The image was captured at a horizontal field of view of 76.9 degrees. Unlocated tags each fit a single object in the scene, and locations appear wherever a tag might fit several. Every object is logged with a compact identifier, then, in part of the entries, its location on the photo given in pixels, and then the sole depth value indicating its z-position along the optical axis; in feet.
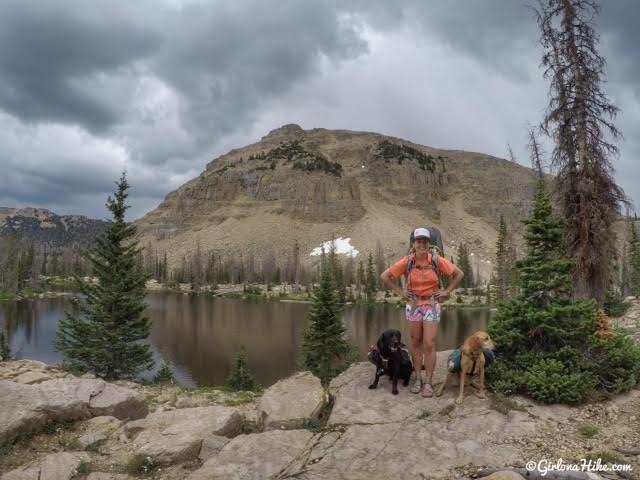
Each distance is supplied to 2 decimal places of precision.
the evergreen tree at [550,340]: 22.71
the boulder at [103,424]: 23.84
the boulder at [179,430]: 19.79
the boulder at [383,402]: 20.95
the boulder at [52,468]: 17.83
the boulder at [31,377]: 31.75
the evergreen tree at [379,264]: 394.11
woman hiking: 22.91
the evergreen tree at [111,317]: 61.11
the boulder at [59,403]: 22.08
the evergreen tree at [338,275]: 307.87
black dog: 23.08
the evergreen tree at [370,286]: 303.70
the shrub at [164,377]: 67.97
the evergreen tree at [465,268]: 351.30
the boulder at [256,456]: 16.62
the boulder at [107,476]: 18.04
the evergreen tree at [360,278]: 332.14
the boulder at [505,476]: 14.64
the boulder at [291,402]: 22.32
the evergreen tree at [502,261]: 187.19
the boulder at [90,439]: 21.44
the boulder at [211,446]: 19.84
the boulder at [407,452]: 16.35
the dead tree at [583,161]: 39.42
